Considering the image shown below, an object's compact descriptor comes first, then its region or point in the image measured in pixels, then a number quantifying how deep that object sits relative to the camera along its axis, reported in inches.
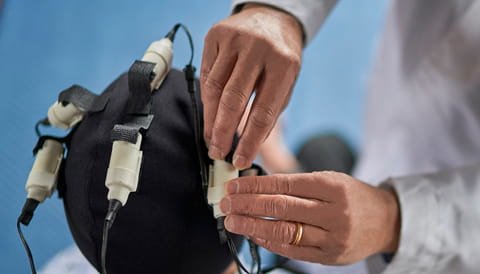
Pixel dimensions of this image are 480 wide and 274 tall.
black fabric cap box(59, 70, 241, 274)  20.3
